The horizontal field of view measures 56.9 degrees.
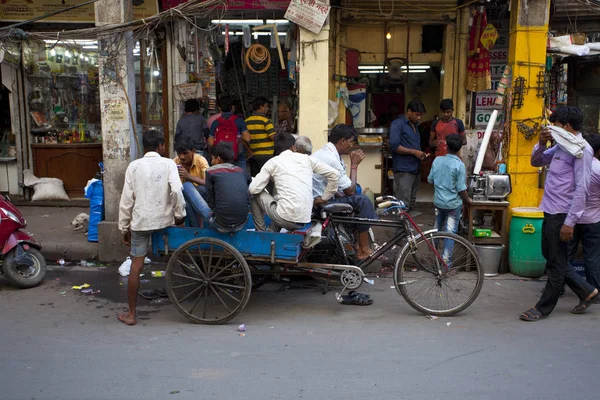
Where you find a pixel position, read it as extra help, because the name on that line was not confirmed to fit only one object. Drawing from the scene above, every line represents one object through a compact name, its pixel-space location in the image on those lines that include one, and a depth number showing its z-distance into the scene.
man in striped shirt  8.38
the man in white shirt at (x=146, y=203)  5.05
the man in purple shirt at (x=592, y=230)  5.28
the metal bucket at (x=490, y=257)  6.67
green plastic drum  6.54
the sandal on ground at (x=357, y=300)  5.68
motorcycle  6.02
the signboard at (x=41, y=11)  9.89
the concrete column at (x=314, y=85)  7.02
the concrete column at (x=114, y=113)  7.21
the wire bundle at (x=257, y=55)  8.49
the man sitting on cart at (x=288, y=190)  5.15
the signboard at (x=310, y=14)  6.92
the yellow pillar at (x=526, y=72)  6.93
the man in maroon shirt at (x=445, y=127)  7.99
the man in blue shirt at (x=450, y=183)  6.44
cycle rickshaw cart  5.09
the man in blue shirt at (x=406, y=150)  7.77
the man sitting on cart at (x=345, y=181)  5.75
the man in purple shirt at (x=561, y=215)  5.08
